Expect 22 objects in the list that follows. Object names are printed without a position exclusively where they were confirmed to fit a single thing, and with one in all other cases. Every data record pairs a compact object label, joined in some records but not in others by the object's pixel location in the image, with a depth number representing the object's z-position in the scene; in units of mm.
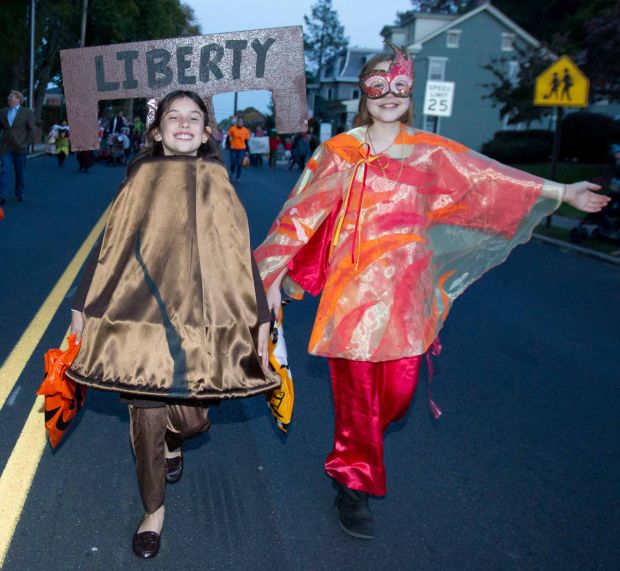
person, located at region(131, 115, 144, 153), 30203
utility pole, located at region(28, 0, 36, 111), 36500
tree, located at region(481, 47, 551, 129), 25844
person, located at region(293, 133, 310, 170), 31406
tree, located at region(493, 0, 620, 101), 20641
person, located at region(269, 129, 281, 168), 34722
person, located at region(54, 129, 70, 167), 24469
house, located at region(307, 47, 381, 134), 67188
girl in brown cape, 2826
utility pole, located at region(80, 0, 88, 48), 43856
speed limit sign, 23344
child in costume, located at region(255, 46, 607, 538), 3281
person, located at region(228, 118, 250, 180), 21500
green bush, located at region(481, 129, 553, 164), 30219
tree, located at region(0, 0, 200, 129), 36469
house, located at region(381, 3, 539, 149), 43469
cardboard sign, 3793
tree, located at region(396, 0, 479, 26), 70344
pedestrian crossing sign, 13641
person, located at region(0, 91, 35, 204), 13734
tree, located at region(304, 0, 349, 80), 102250
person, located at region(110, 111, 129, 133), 26812
